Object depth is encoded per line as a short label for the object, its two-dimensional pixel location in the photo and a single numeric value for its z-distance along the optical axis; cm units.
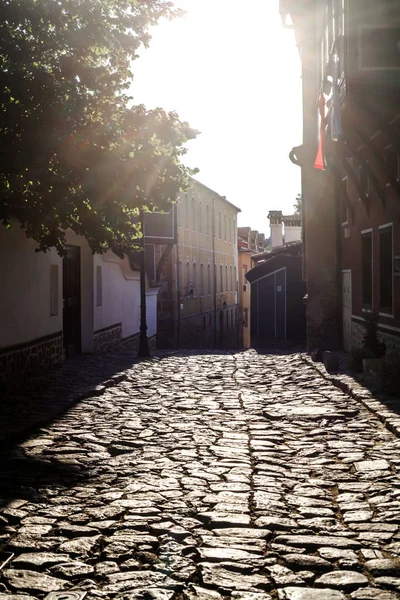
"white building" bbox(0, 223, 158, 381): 1291
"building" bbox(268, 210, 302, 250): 5505
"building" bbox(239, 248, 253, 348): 6578
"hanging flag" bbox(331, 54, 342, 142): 1432
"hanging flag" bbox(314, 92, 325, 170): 1777
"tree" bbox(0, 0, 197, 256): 929
